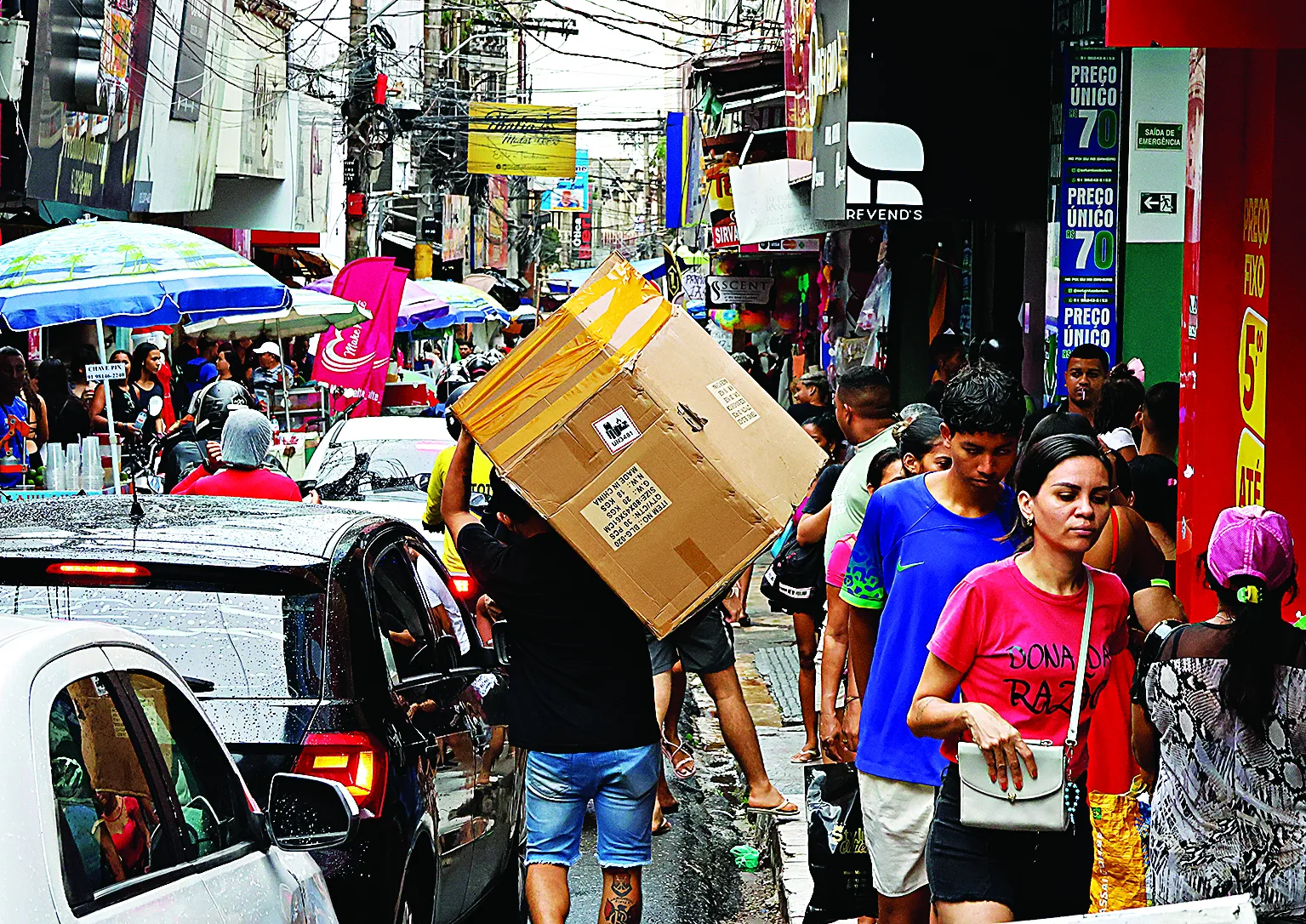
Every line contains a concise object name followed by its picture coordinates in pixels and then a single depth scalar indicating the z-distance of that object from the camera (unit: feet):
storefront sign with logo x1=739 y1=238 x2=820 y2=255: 77.56
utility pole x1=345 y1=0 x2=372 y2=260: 107.86
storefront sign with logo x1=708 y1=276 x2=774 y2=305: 103.24
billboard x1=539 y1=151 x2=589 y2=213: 342.54
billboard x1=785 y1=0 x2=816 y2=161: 46.24
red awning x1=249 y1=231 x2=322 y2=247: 108.78
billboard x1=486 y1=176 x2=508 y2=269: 247.95
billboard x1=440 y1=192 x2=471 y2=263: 174.32
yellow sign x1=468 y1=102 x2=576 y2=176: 122.01
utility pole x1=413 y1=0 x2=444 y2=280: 152.76
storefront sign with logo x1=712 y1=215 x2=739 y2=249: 84.89
